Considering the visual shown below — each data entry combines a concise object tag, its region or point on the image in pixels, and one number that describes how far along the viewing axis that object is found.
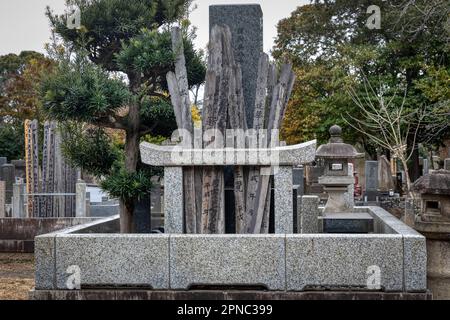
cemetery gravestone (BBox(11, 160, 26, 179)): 24.52
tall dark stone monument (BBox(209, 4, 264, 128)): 8.16
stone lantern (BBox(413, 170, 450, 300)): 7.07
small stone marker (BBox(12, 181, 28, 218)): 14.41
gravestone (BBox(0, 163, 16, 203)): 19.80
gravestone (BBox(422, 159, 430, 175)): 26.67
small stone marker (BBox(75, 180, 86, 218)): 13.80
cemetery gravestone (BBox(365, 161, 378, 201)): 20.95
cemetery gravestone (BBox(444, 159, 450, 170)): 18.64
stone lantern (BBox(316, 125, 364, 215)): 10.69
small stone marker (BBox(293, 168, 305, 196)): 19.79
